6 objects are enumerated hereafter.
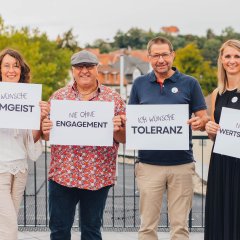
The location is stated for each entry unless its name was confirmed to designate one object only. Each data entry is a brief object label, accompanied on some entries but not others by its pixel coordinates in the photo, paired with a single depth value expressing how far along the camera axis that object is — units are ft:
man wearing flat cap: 13.50
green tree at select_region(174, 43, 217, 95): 206.18
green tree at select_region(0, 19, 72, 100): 115.24
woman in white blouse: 12.94
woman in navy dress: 13.21
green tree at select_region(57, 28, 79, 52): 221.87
